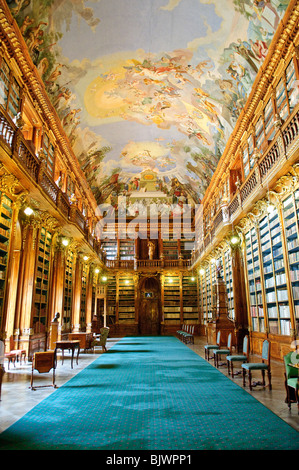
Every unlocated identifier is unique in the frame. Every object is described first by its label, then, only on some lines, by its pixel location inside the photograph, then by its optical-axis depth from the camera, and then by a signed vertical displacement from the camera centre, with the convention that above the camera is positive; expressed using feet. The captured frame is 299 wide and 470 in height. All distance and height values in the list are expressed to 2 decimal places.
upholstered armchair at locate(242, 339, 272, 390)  17.48 -3.01
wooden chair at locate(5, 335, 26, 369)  24.71 -3.35
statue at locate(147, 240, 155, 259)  72.56 +14.22
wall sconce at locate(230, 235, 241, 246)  32.83 +7.39
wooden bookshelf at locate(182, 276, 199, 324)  68.28 +2.48
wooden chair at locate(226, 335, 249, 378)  20.71 -3.02
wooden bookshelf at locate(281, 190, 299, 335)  22.84 +5.29
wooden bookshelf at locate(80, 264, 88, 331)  54.75 +2.77
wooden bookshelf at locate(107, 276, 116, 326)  69.00 +2.56
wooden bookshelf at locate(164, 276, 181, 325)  68.59 +2.41
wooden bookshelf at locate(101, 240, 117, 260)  74.38 +14.99
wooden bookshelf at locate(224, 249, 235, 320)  40.32 +4.35
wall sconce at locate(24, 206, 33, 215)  26.02 +8.29
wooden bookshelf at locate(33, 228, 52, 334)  33.17 +3.34
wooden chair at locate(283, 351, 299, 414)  13.93 -3.00
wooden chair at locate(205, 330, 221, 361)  27.62 -3.05
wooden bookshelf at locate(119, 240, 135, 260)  75.05 +14.62
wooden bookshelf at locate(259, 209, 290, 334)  25.64 +3.05
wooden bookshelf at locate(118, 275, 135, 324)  69.21 +2.54
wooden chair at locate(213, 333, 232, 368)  23.61 -3.03
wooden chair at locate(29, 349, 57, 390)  18.56 -2.87
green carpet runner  10.28 -4.27
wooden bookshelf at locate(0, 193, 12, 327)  24.07 +5.82
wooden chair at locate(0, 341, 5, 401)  18.17 -2.25
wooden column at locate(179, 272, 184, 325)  67.92 +2.38
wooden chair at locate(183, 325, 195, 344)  43.92 -3.68
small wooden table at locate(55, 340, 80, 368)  27.30 -2.77
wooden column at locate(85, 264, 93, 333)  56.90 +2.42
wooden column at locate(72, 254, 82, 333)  48.67 +2.82
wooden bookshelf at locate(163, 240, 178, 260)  74.69 +14.57
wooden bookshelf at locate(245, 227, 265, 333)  31.02 +2.92
